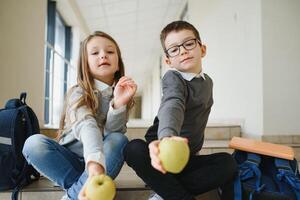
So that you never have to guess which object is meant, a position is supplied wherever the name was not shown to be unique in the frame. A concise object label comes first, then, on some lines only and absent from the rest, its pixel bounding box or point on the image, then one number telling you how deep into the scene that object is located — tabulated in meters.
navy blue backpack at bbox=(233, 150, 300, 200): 1.00
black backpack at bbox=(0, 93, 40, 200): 1.14
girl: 0.99
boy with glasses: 0.95
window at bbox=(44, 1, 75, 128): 3.60
